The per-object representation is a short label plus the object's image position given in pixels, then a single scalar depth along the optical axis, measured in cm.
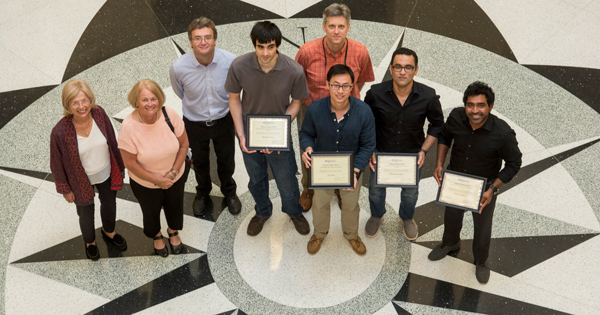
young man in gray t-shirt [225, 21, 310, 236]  370
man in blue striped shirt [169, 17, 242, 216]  405
